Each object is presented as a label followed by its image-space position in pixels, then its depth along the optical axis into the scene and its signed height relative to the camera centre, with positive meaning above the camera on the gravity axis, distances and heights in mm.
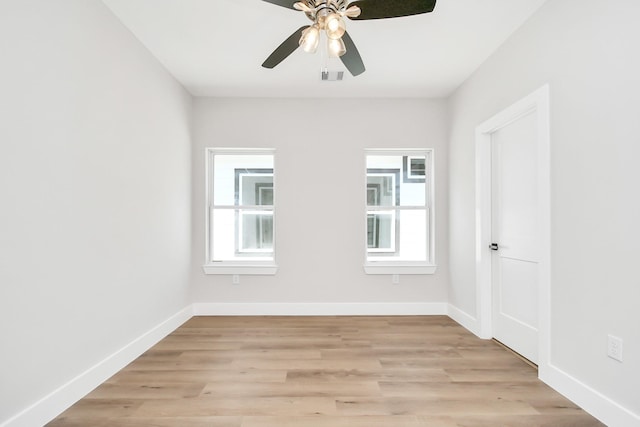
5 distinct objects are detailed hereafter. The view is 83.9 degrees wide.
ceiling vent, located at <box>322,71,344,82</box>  3527 +1407
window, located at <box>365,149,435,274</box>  4469 +101
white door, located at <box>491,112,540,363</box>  2816 -184
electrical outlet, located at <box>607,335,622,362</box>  1895 -728
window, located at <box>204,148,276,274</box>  4441 +117
